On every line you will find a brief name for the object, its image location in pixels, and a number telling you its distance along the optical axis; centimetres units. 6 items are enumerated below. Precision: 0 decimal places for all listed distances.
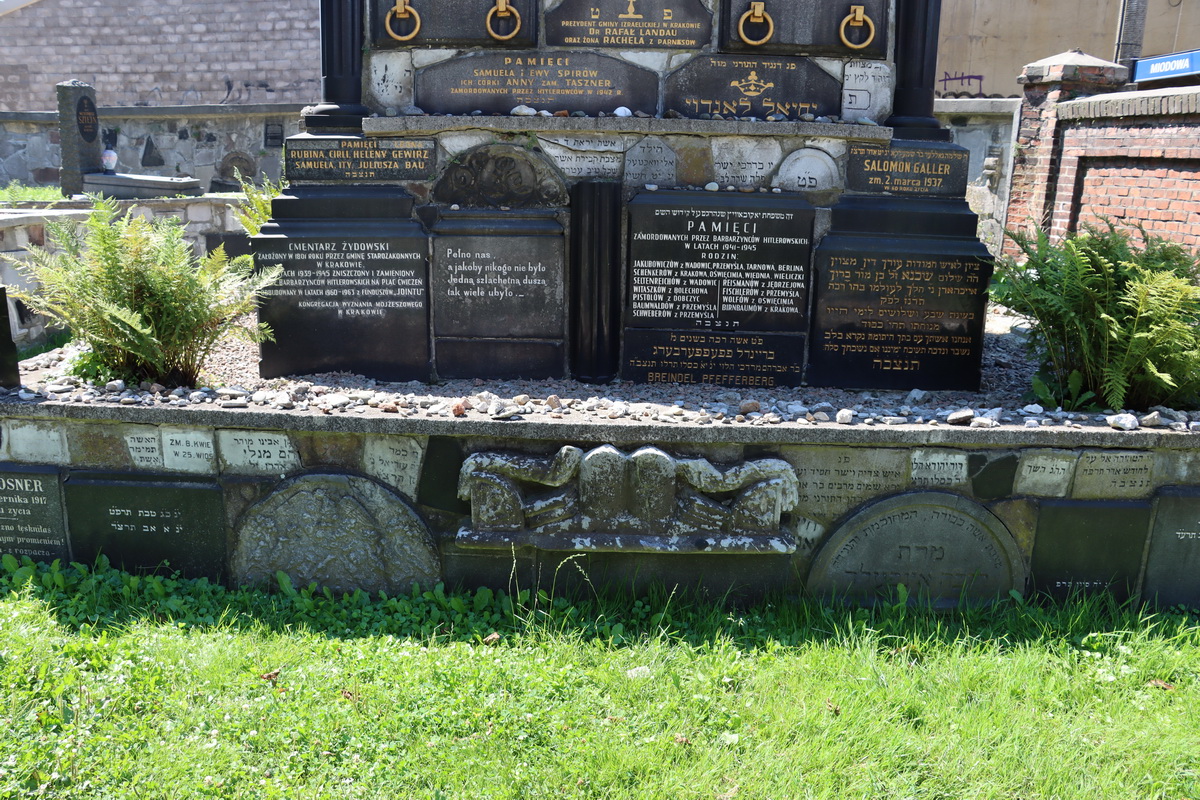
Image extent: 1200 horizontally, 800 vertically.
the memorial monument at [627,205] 471
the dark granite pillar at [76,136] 1527
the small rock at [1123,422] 371
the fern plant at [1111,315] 379
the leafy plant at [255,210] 595
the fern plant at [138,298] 404
